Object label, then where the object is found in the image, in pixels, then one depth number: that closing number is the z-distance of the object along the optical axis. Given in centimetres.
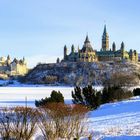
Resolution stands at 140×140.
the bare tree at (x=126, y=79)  10867
